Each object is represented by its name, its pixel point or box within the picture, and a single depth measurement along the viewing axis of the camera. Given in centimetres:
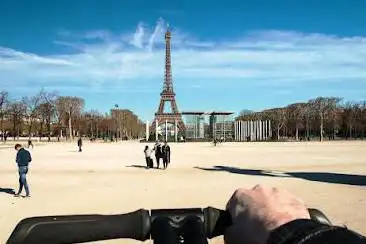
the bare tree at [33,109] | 10581
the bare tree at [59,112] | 10883
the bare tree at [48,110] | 10456
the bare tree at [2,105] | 9344
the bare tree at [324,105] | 12550
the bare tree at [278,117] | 13350
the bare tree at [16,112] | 9944
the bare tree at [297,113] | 12950
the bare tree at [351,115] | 12400
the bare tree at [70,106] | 10784
